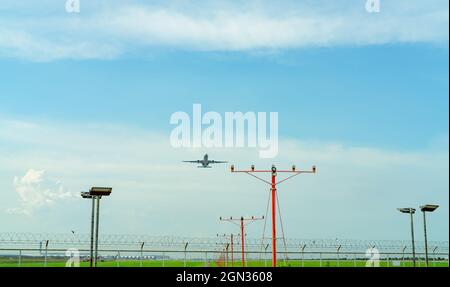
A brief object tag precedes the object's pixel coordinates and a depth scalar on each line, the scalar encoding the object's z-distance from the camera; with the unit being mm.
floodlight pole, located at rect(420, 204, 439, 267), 43050
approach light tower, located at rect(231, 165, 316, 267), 43438
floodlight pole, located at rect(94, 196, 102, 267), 30225
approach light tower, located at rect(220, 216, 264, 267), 69188
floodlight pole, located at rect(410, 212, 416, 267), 44356
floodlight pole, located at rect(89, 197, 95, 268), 29300
